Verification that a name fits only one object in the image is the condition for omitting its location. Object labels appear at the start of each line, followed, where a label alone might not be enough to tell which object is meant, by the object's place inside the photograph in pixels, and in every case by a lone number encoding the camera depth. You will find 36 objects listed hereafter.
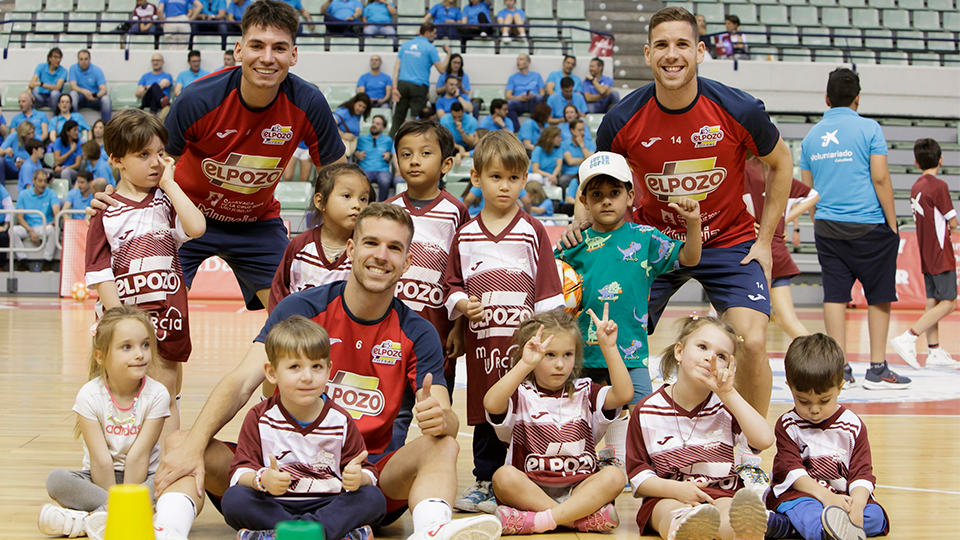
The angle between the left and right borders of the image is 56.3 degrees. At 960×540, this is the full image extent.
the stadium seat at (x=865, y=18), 18.20
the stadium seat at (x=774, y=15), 18.12
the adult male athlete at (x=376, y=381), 2.98
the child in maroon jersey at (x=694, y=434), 3.16
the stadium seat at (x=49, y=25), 16.77
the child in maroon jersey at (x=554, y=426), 3.28
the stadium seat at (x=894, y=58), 17.30
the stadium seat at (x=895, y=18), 18.22
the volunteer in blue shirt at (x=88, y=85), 14.47
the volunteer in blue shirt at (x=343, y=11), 15.77
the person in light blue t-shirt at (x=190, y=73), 14.08
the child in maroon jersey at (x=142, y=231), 3.82
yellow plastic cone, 2.38
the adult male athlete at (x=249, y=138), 4.10
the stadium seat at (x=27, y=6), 16.92
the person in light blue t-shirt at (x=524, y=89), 14.73
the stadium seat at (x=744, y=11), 18.16
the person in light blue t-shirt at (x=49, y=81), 14.28
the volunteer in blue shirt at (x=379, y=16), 15.73
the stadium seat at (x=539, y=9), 17.30
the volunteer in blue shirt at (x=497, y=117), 13.36
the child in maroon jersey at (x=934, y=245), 7.71
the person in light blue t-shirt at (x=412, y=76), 13.64
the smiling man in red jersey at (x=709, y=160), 4.02
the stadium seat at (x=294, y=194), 13.24
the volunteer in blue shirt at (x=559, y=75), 14.67
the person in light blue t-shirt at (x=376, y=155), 13.04
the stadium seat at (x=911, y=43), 17.78
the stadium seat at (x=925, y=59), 17.59
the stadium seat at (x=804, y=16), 18.23
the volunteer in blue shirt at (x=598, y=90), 14.89
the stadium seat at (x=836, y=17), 18.19
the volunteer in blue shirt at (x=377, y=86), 14.48
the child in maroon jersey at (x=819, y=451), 3.27
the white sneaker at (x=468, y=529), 2.67
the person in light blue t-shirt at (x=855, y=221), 6.47
